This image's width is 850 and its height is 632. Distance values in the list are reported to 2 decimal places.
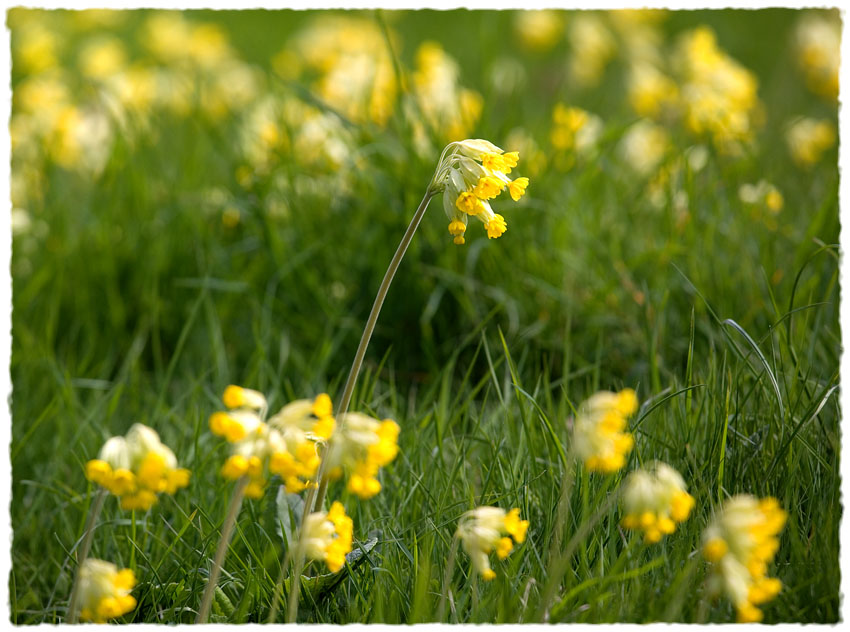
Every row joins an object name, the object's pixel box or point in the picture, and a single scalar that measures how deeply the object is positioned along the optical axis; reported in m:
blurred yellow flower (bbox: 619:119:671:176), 9.08
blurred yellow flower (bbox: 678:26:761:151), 8.12
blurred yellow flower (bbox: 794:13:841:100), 9.70
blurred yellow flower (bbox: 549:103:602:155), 7.64
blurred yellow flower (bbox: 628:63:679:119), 9.52
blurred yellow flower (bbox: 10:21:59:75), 12.34
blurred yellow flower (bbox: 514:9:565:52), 13.86
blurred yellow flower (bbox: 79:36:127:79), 13.27
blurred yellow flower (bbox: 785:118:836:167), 8.54
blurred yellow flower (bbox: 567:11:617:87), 12.60
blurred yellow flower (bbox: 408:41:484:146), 7.64
